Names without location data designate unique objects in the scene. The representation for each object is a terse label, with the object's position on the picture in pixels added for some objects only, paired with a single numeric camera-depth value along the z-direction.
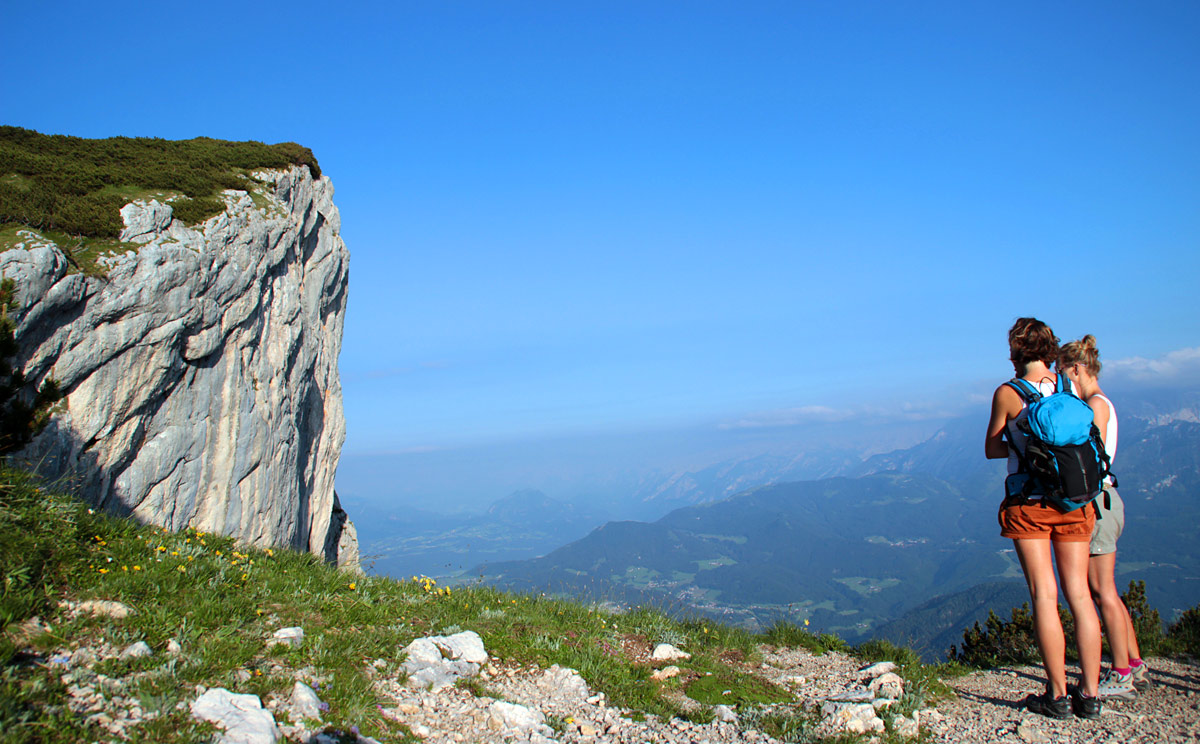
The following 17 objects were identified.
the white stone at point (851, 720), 5.95
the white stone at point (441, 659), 6.10
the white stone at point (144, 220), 14.14
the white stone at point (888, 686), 6.79
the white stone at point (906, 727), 5.96
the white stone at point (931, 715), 6.30
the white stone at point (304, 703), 4.95
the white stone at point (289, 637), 5.88
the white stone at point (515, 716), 5.64
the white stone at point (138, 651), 5.02
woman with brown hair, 5.80
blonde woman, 6.34
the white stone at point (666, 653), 8.02
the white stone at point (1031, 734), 5.59
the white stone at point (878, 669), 7.73
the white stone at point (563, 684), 6.51
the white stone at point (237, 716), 4.37
